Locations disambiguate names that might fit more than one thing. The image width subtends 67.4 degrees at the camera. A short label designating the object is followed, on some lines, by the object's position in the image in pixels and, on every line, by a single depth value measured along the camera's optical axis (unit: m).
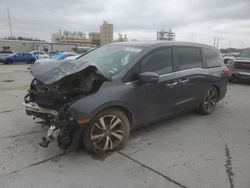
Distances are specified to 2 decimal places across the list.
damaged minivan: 2.51
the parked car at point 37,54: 23.48
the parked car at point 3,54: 21.37
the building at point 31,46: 33.69
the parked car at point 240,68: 8.60
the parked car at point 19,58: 21.59
